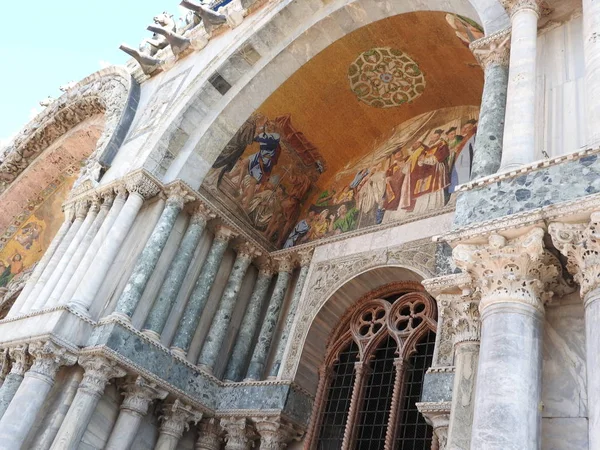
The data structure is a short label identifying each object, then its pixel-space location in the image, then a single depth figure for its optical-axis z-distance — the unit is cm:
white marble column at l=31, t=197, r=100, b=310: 926
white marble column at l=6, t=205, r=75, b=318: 984
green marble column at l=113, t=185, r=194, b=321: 866
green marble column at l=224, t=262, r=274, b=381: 982
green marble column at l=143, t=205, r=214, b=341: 895
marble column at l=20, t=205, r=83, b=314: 955
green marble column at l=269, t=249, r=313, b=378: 935
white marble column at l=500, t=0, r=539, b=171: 497
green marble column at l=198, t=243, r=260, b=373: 956
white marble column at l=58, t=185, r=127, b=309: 888
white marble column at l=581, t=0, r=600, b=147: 455
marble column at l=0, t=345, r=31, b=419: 800
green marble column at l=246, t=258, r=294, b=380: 960
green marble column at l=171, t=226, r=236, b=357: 929
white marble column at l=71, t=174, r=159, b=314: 864
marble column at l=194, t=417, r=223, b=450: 898
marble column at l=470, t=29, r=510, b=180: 538
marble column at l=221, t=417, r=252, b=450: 871
